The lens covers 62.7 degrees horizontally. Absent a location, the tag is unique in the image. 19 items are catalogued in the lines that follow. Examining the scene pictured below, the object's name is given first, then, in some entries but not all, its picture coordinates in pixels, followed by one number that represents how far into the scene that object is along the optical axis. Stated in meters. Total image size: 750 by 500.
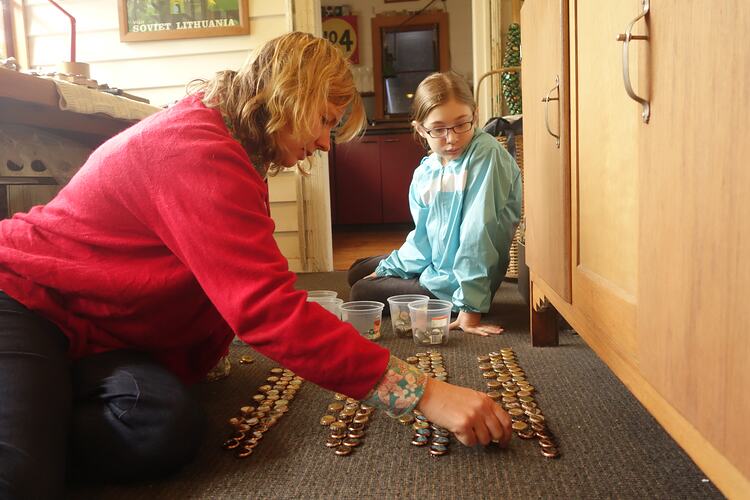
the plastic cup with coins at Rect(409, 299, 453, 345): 1.71
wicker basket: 2.63
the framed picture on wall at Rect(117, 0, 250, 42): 3.19
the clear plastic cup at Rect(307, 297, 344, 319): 1.83
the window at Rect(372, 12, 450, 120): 6.00
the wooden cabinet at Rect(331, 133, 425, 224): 5.70
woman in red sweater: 0.84
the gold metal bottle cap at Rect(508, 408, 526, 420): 1.16
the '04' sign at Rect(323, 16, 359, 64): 6.05
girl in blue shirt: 1.92
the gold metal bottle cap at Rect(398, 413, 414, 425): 1.15
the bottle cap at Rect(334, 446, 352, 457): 1.04
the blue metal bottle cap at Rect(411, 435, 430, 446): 1.06
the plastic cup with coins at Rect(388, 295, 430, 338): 1.85
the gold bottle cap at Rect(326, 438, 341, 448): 1.08
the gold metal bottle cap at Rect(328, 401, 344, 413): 1.24
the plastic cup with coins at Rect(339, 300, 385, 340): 1.81
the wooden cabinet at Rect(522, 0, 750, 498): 0.51
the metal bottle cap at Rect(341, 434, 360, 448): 1.07
